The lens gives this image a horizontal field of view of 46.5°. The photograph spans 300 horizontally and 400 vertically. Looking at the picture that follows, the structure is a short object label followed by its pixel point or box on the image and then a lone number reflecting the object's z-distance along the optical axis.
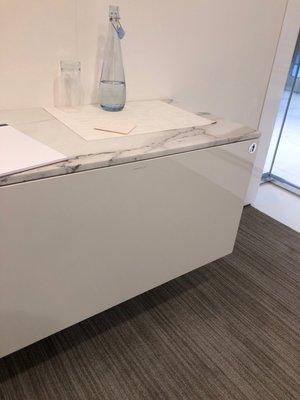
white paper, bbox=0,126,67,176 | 0.77
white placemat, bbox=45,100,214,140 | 1.04
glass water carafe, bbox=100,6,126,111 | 1.16
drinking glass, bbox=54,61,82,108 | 1.17
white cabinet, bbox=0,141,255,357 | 0.82
